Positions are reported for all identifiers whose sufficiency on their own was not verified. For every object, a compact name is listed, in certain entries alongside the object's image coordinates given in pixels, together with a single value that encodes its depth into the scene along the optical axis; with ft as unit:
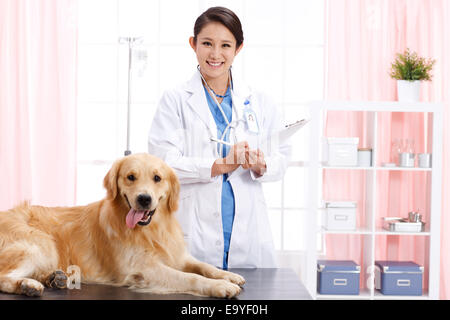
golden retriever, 5.40
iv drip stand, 12.85
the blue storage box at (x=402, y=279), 13.34
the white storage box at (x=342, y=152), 13.39
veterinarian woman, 6.75
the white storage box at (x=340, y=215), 13.53
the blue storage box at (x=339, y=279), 13.39
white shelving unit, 13.08
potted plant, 13.34
